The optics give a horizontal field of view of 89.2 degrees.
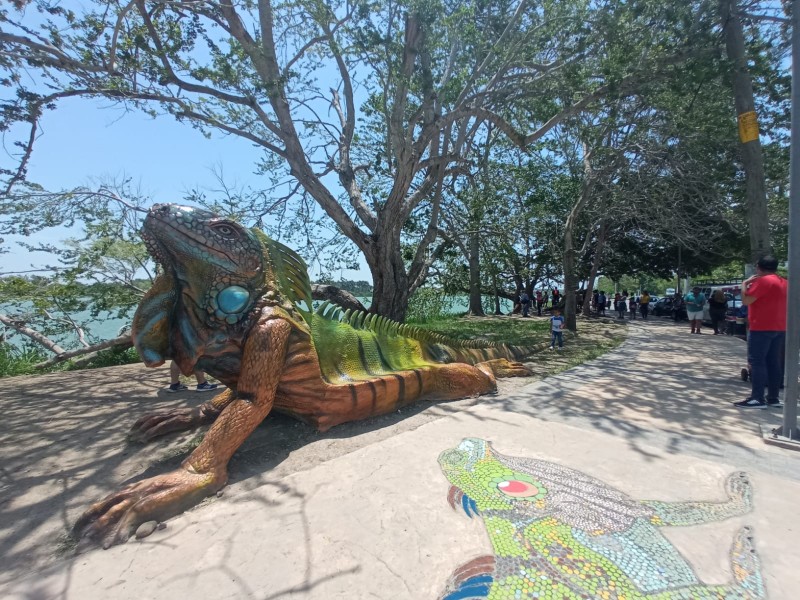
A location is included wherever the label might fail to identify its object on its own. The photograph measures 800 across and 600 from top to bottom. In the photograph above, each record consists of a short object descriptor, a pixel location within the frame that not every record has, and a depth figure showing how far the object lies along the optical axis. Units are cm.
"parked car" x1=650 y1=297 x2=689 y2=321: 2219
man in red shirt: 456
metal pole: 361
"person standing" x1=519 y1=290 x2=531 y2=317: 2126
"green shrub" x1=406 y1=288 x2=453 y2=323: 1748
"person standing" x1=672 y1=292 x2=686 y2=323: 1880
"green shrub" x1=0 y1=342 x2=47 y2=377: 888
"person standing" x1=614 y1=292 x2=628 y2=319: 2011
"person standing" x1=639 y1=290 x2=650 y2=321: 2019
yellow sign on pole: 506
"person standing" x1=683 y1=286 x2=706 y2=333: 1302
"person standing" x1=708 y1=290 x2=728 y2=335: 1256
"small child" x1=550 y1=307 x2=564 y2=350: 942
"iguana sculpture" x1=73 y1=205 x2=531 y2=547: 274
